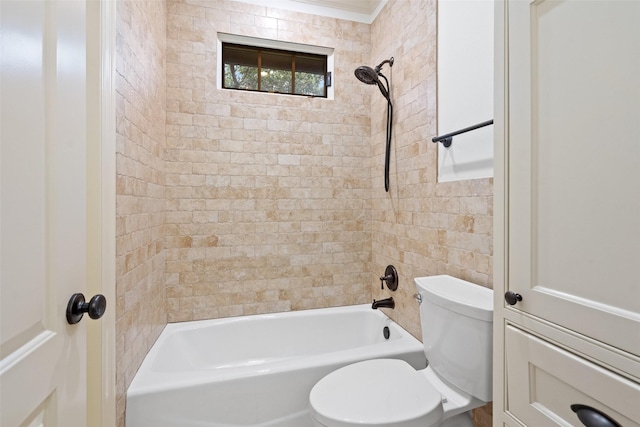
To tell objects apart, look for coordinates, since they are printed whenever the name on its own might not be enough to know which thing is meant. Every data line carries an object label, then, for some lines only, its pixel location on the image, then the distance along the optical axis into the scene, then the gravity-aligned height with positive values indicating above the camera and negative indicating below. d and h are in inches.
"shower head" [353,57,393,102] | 73.7 +35.0
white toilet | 40.5 -28.2
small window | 86.4 +43.2
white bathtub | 51.7 -33.6
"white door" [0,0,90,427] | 20.4 +0.2
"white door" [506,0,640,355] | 20.7 +3.8
